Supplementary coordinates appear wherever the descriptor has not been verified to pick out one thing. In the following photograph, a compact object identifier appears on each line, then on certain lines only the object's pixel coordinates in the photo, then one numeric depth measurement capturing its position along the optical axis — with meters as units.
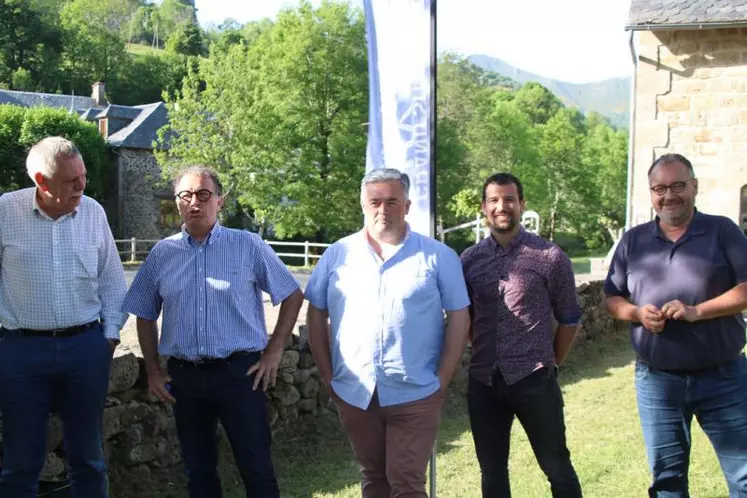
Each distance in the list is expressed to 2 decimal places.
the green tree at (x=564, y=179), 52.72
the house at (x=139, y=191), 39.72
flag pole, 4.75
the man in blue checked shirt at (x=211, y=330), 3.51
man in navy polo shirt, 3.42
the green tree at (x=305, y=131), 31.62
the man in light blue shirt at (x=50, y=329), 3.30
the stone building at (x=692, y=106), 10.88
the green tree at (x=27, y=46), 69.12
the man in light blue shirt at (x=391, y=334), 3.33
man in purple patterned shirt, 3.53
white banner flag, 4.79
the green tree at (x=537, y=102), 82.12
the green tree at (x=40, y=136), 36.94
